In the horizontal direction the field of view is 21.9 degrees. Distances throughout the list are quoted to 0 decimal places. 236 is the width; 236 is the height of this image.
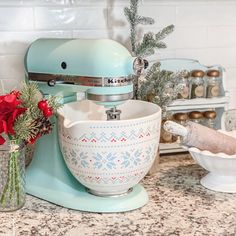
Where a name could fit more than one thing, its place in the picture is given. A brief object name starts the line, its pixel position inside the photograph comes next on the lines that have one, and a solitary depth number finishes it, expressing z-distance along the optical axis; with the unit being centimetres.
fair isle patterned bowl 110
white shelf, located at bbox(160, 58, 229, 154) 146
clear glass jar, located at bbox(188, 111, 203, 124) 149
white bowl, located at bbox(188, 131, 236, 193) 120
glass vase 114
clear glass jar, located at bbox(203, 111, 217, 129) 150
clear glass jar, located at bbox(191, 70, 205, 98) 150
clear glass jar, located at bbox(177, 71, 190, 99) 148
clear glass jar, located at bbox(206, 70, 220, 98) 151
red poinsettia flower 107
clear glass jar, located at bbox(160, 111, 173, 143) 144
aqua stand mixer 110
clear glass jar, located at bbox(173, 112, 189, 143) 147
